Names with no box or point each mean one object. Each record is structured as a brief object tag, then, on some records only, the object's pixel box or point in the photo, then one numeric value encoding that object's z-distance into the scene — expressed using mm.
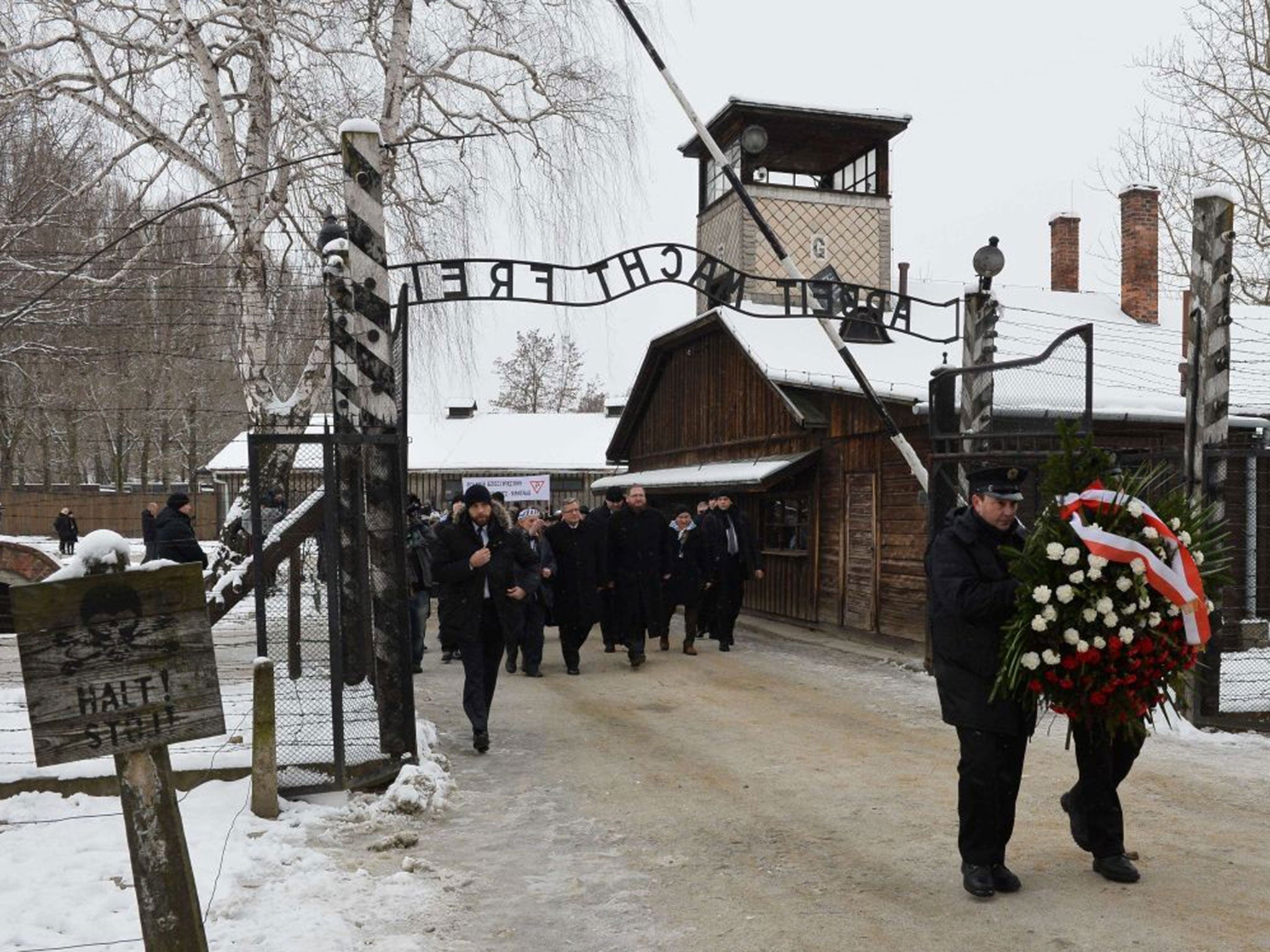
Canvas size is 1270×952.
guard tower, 20969
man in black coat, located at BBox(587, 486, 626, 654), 12883
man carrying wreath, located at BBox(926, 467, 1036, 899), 5004
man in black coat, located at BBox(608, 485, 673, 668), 12414
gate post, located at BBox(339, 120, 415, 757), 7277
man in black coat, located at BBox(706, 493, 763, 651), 13977
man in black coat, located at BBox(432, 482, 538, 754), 8172
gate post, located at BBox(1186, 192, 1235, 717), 8938
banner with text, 24844
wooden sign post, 3488
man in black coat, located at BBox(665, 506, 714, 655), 13562
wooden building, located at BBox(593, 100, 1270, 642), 13625
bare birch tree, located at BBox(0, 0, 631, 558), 12789
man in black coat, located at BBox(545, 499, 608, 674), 12500
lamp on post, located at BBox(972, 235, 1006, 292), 10688
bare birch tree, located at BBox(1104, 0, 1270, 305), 21469
